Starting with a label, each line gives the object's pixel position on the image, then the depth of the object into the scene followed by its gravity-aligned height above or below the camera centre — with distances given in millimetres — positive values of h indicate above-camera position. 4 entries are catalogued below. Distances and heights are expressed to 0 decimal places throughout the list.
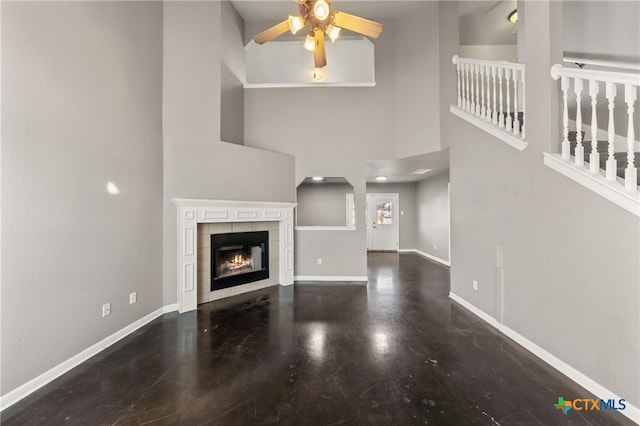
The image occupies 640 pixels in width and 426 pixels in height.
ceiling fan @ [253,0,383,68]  2396 +1907
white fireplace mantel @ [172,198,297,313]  3504 +4
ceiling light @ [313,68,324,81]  5697 +3275
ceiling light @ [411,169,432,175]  6052 +1102
